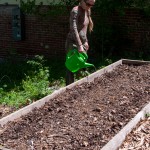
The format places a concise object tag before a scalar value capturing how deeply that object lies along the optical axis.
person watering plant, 6.41
